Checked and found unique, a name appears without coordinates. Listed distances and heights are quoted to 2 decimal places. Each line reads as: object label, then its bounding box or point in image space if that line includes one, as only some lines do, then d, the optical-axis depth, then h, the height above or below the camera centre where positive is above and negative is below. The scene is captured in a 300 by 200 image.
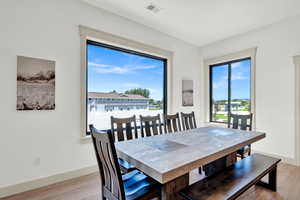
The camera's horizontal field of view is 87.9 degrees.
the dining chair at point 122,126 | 2.37 -0.42
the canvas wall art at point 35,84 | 2.21 +0.24
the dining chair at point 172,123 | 2.85 -0.45
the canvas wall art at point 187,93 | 4.48 +0.20
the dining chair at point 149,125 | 2.60 -0.44
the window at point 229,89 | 4.10 +0.31
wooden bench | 1.46 -0.88
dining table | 1.27 -0.54
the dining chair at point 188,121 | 3.11 -0.44
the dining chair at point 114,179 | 1.25 -0.76
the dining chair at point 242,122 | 2.99 -0.44
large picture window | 3.11 +0.37
